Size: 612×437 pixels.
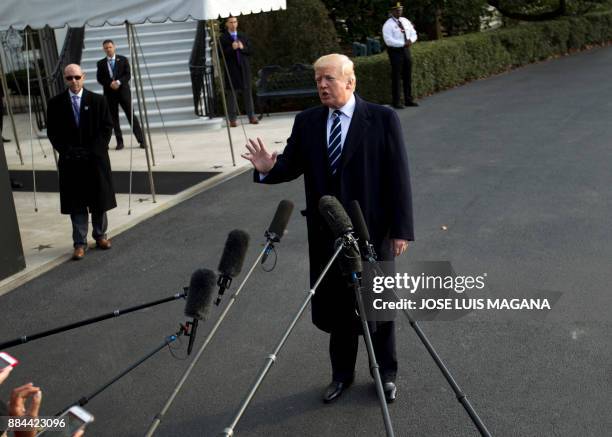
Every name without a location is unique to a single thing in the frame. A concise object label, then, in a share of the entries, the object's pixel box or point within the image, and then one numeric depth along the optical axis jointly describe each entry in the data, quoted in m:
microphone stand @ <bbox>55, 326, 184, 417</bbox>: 3.78
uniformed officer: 18.16
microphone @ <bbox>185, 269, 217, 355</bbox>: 3.97
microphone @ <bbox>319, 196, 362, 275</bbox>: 4.15
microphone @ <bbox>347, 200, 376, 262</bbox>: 4.37
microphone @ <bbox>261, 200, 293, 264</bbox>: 4.80
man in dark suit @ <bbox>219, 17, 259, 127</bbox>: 17.88
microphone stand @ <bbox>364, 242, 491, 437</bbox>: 3.71
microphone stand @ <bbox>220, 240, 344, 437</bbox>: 3.04
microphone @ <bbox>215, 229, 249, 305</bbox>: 4.39
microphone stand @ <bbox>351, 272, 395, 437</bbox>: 3.36
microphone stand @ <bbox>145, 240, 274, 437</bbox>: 3.51
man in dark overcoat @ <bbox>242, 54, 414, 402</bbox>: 5.39
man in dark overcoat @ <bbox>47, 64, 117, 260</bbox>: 9.48
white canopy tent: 10.48
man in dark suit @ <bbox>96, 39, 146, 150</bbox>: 15.77
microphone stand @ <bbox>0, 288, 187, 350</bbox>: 4.06
